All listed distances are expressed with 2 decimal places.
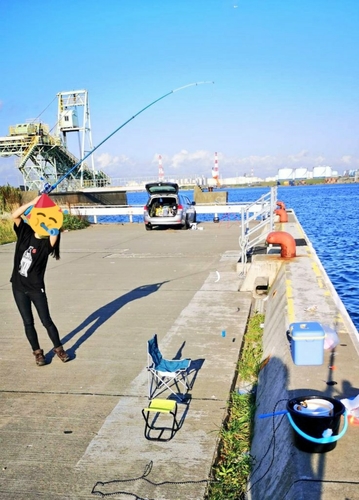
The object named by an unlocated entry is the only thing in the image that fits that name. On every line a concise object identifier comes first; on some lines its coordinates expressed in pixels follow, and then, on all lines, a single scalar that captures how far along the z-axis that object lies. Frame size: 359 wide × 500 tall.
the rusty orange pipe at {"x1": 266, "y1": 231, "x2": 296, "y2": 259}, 9.52
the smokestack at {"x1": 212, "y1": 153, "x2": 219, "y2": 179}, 40.10
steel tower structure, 44.50
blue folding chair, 4.68
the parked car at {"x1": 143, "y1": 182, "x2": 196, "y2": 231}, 19.38
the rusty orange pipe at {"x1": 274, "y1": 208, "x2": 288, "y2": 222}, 16.72
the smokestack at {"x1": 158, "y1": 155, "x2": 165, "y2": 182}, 36.95
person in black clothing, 5.63
